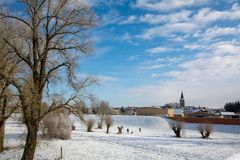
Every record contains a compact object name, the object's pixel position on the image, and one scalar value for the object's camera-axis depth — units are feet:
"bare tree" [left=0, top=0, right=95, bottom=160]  62.85
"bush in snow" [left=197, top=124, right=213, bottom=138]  169.58
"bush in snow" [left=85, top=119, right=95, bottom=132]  203.00
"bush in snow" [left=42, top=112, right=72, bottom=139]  130.82
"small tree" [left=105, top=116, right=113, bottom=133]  216.27
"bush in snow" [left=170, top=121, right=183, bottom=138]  170.09
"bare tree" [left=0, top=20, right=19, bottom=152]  62.69
